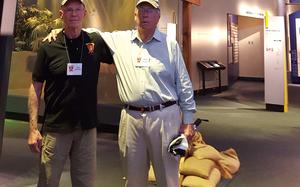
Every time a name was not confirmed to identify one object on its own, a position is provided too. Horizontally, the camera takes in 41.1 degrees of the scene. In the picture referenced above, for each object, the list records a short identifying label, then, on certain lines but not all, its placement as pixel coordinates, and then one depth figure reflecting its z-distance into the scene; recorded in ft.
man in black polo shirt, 7.41
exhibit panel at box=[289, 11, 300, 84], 47.03
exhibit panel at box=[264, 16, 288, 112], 27.68
